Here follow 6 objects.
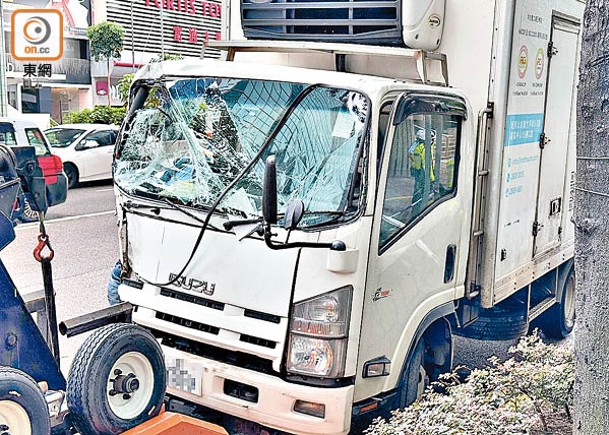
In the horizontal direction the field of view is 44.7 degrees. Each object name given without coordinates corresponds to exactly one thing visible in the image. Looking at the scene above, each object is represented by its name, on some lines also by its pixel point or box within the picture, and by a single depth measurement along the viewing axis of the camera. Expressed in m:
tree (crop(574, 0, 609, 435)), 2.86
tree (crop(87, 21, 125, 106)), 32.78
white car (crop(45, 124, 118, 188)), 17.98
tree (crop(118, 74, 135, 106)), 28.83
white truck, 3.93
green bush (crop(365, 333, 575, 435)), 3.42
